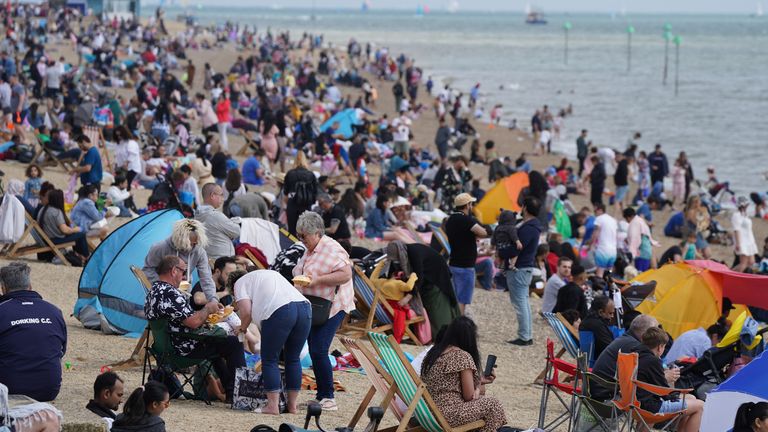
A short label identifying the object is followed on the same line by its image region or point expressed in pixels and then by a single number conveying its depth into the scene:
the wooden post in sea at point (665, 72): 118.57
